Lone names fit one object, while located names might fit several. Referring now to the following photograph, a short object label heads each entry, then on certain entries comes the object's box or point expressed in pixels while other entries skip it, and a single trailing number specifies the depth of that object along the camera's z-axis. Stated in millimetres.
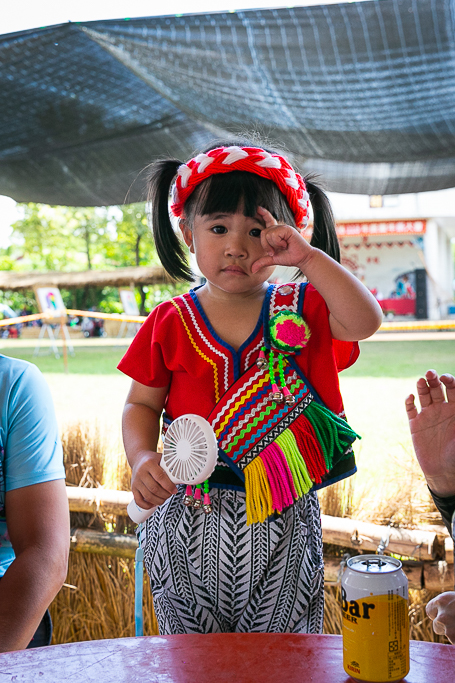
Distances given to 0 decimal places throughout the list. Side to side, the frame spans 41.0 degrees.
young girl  1158
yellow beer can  666
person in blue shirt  1130
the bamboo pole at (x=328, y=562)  2018
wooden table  684
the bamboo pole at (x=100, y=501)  2365
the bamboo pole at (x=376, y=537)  2045
